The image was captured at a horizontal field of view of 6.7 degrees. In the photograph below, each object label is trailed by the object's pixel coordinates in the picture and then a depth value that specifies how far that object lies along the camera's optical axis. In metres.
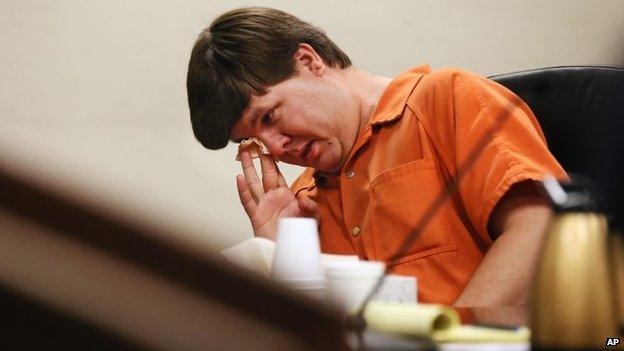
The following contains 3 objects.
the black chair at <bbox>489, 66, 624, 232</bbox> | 8.33
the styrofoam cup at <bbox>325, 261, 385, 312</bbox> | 7.96
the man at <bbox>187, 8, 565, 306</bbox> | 8.24
